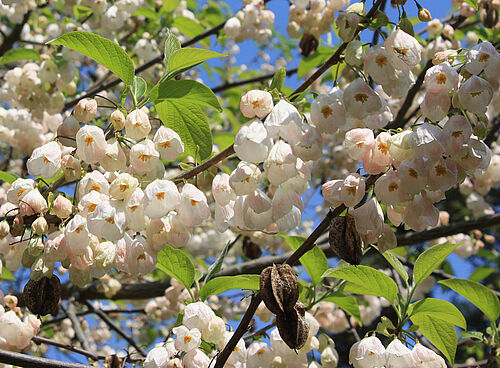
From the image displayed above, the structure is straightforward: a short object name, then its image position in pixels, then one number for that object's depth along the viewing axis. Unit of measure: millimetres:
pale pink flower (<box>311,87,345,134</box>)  458
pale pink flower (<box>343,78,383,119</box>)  453
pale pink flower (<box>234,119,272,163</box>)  434
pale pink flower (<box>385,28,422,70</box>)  457
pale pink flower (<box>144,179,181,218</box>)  447
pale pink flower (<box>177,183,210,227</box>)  476
